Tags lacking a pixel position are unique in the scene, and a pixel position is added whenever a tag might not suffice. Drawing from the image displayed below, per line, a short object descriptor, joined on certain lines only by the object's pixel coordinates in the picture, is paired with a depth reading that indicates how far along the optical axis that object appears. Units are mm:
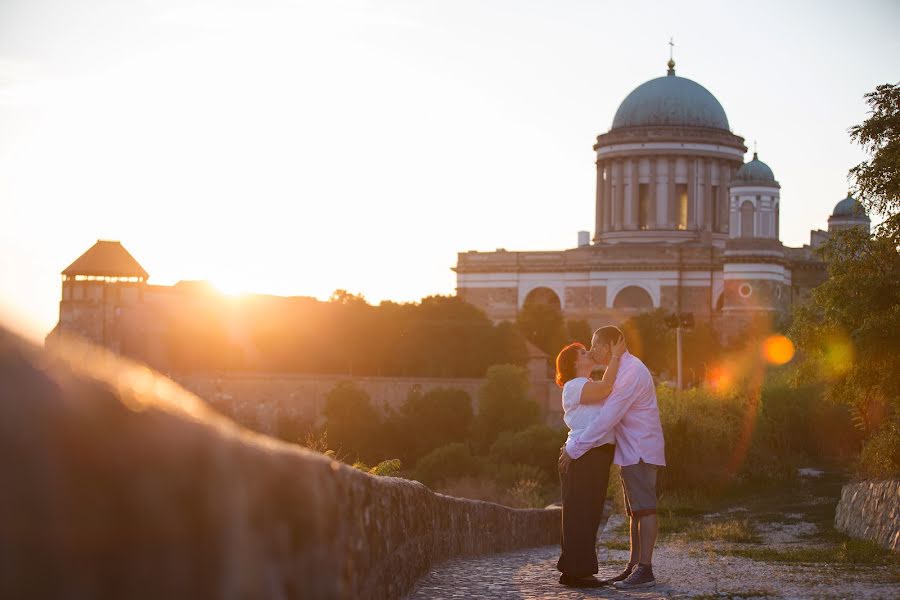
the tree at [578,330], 78656
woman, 7465
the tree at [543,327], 78438
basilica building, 81500
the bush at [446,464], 52250
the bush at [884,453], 13812
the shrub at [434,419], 62812
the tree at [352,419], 61594
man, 7547
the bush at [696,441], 27906
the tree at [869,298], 14180
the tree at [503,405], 62781
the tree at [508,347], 71875
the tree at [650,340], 70544
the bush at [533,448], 52062
